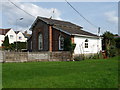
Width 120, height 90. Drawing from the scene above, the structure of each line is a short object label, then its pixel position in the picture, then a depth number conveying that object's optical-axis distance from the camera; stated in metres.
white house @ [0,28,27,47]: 62.94
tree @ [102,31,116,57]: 32.71
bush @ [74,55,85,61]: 21.23
